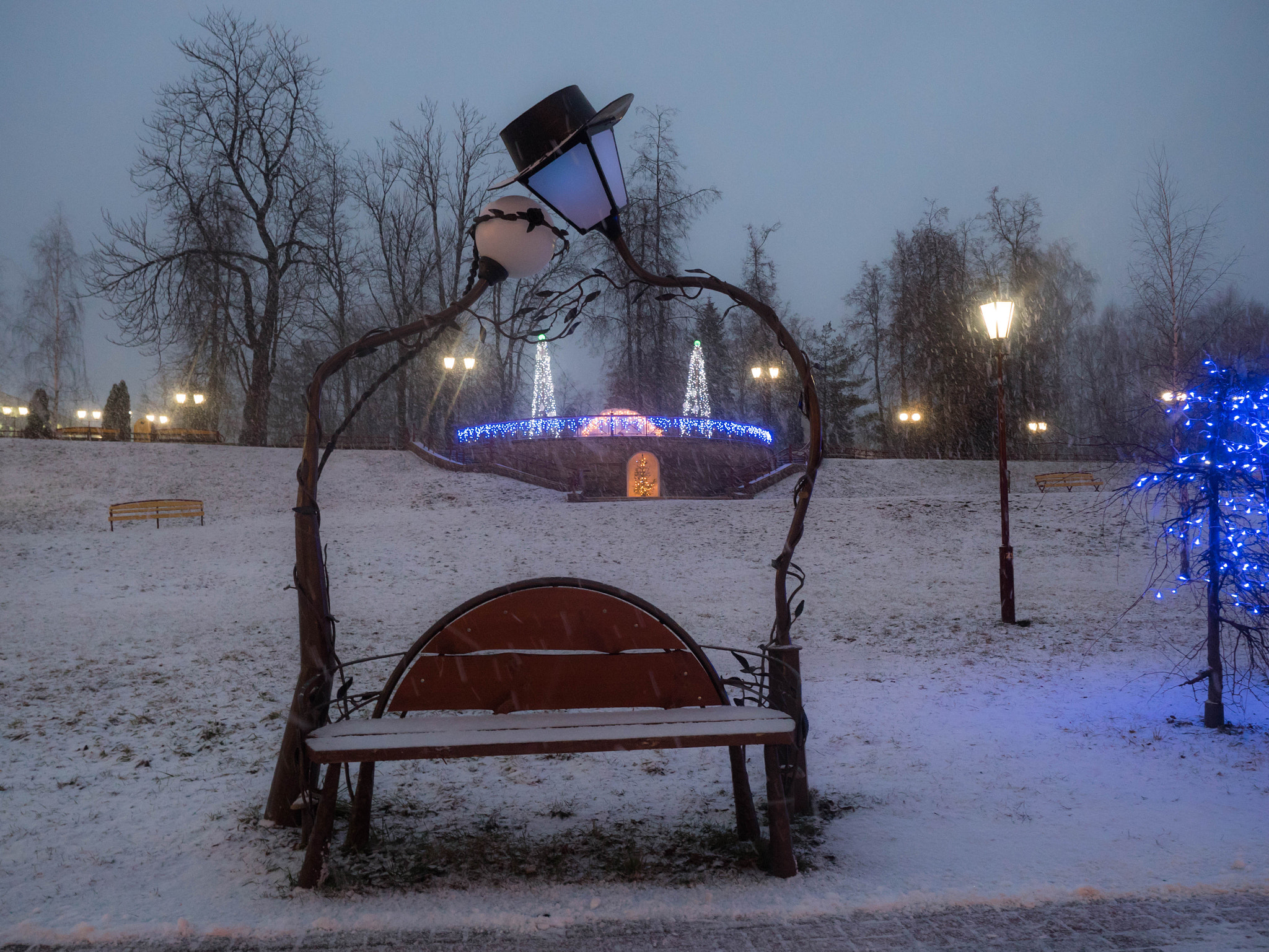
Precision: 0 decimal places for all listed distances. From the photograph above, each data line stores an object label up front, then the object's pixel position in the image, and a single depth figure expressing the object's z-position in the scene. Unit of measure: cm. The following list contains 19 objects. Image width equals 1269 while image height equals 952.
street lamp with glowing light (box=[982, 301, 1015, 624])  938
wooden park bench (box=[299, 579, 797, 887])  353
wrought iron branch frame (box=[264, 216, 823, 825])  347
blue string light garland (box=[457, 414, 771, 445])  2580
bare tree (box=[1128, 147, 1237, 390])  1842
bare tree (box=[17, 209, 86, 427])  3525
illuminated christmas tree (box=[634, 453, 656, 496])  2623
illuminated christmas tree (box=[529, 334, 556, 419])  2958
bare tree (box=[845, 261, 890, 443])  4156
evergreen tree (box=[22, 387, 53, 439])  2644
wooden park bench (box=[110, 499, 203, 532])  1599
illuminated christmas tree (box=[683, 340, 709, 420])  2916
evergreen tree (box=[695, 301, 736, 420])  3641
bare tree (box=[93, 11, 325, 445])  2627
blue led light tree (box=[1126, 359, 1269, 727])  475
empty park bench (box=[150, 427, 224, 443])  2977
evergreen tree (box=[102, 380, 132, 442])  3212
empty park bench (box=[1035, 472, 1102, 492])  2147
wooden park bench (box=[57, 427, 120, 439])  2894
